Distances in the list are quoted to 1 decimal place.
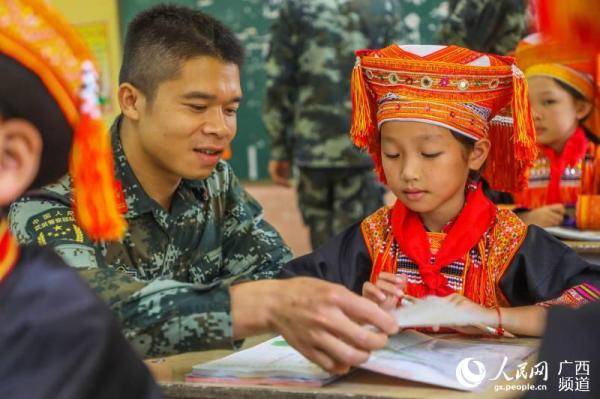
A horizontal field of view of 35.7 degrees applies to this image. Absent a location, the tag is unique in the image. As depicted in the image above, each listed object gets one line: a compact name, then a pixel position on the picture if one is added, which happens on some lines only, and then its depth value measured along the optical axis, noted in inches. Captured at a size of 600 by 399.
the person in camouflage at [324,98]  169.9
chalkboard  221.8
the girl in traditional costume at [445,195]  79.4
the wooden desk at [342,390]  56.9
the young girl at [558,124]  137.2
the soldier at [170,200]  64.1
